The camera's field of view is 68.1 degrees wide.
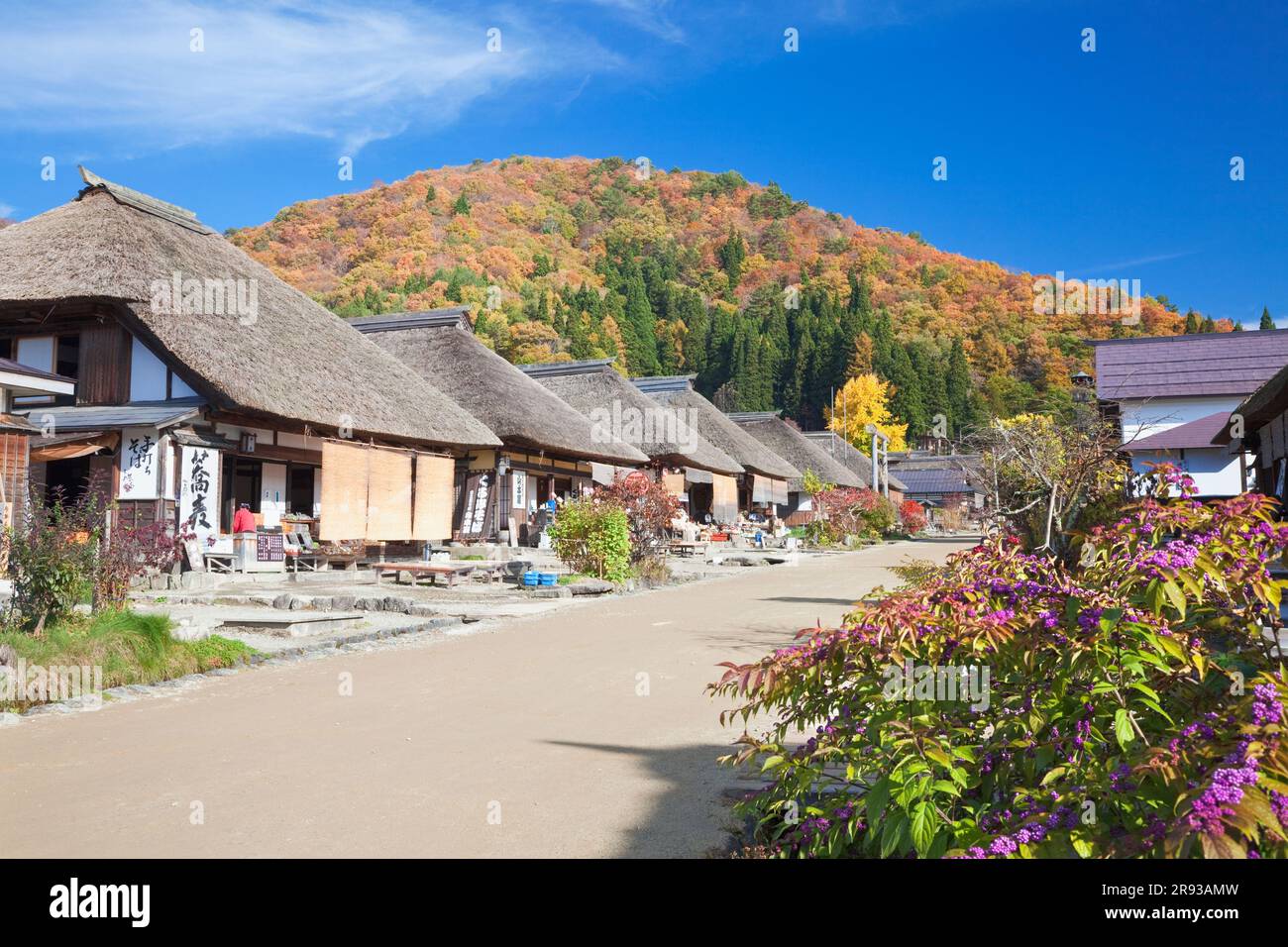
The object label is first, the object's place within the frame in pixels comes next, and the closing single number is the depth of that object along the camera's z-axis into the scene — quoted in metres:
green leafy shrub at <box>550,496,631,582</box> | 17.91
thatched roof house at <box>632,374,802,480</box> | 42.62
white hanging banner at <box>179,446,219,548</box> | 15.88
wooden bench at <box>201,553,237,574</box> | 16.20
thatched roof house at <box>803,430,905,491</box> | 60.34
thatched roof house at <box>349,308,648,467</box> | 25.19
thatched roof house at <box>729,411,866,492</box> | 52.09
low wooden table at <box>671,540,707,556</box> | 29.27
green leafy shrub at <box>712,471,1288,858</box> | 2.59
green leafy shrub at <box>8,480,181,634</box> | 8.23
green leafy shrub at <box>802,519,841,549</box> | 35.56
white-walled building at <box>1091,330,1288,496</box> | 24.09
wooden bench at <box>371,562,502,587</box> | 16.97
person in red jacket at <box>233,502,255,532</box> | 16.69
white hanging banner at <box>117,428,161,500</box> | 15.51
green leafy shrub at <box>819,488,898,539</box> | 35.91
